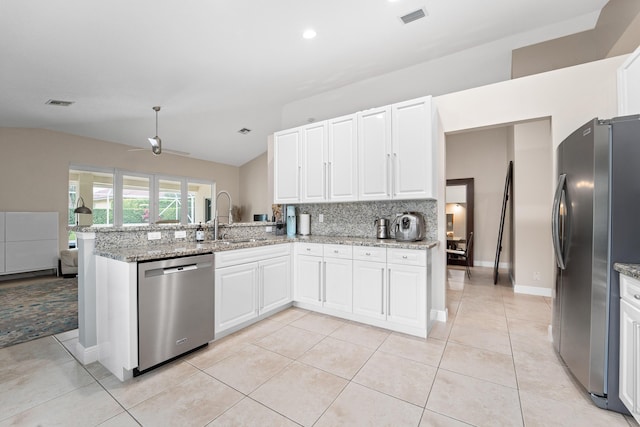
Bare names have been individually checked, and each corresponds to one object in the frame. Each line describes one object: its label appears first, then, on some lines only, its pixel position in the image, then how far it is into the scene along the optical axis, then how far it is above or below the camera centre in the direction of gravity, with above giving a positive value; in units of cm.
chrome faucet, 320 -20
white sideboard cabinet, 503 -59
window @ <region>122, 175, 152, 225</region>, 694 +27
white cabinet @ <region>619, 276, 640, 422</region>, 146 -72
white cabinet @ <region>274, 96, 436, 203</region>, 292 +64
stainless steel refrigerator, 164 -16
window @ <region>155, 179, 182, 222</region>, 768 +29
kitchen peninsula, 210 -67
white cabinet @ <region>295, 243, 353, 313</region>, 314 -77
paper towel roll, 409 -21
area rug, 287 -126
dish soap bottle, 300 -26
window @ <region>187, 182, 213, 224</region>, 846 +27
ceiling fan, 466 +111
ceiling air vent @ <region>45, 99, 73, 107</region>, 413 +163
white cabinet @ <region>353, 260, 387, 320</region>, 291 -83
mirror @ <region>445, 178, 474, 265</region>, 654 -6
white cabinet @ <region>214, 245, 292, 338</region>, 263 -77
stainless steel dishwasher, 205 -78
